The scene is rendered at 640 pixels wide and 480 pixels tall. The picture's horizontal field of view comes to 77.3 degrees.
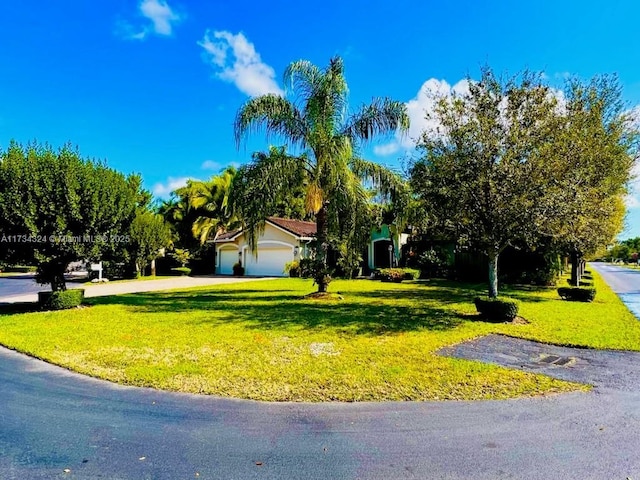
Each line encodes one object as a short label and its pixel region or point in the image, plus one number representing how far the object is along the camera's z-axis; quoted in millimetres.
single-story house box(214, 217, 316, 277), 27203
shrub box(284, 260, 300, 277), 25625
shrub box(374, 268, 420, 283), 22766
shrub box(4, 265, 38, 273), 34809
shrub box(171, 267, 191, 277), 30547
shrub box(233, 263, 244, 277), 29422
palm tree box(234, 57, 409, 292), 13758
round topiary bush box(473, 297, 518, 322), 10180
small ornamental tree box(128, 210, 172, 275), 25094
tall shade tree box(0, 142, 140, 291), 11211
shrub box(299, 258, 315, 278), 15328
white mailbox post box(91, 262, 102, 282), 26016
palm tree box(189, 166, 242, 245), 33031
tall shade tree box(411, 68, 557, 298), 9508
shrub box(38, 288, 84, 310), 11984
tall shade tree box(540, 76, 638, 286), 9438
